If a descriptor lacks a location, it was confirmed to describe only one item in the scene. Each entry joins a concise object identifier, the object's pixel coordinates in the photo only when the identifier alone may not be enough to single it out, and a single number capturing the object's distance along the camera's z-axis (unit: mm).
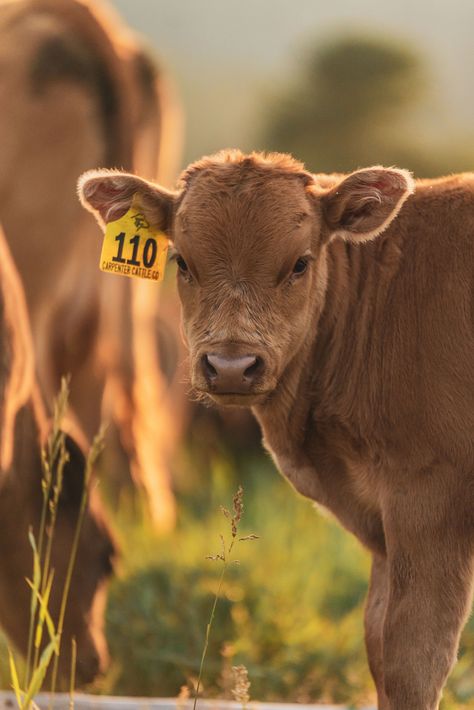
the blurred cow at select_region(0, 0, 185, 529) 18359
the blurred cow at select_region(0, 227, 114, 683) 11695
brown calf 9211
